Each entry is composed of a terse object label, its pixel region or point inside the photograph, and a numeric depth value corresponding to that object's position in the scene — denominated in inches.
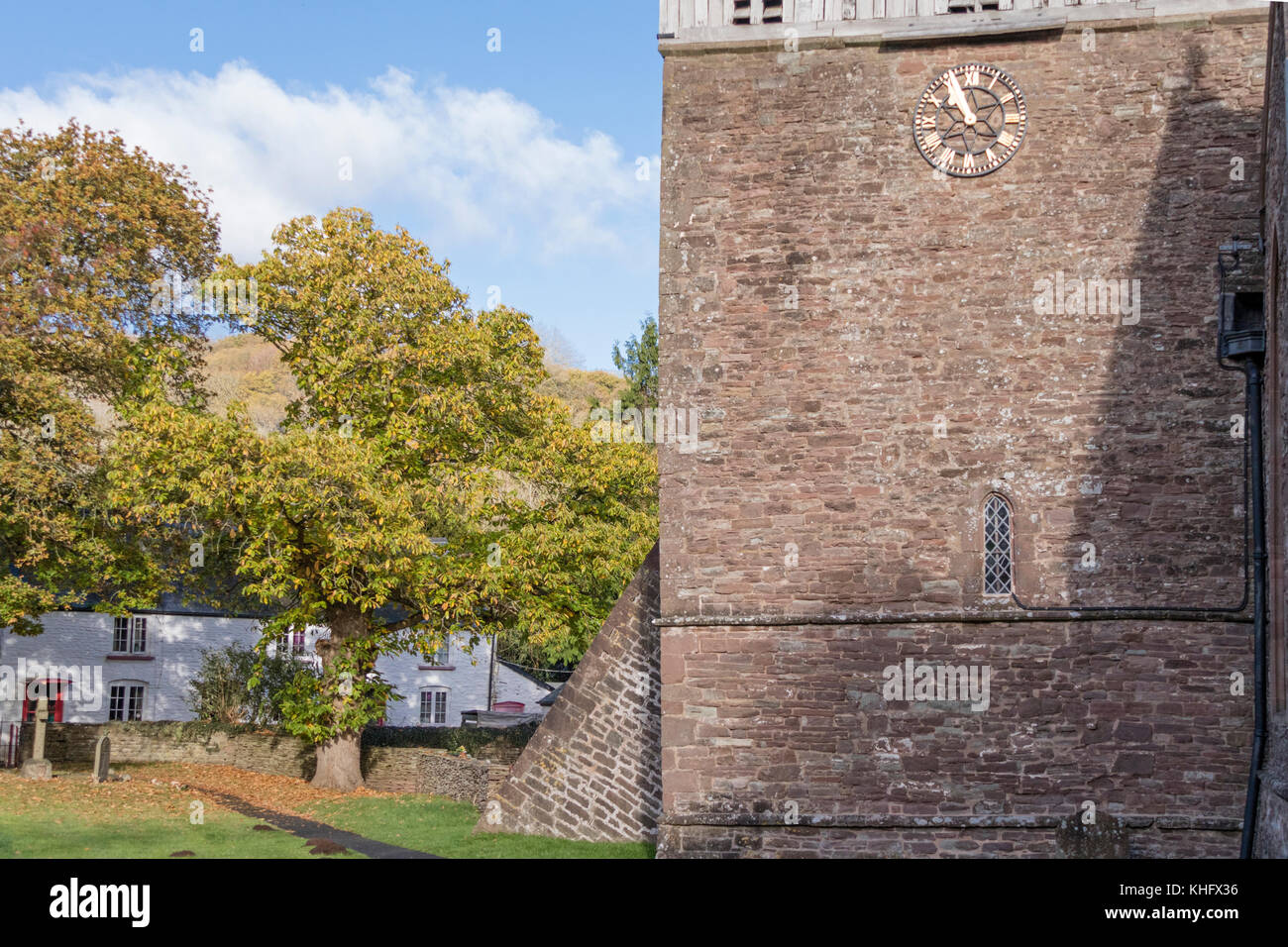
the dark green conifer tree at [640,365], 1819.6
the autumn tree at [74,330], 885.8
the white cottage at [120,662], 1519.4
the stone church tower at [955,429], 529.3
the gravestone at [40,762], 974.4
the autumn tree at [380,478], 862.5
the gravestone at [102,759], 968.3
